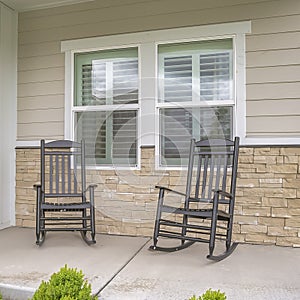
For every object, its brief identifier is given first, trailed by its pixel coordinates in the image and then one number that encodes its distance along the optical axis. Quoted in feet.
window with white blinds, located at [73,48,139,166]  12.11
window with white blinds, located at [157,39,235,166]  11.18
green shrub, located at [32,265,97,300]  5.61
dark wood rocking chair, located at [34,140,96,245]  10.32
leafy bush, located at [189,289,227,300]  5.07
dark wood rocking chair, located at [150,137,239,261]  9.23
